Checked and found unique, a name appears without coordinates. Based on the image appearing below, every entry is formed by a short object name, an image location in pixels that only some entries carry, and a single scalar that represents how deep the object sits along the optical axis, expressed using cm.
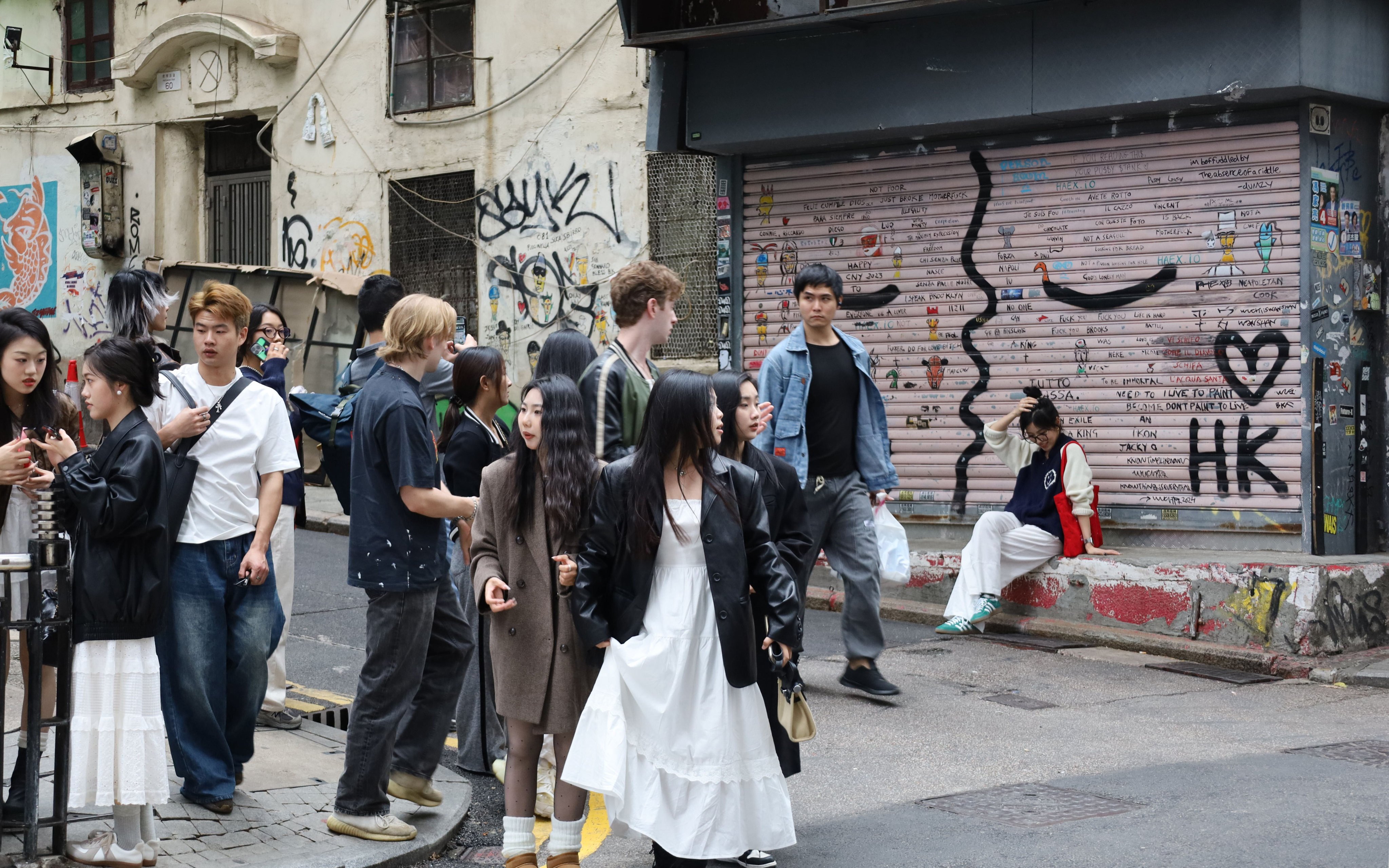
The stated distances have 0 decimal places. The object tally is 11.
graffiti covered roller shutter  904
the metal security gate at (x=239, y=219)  1781
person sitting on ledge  909
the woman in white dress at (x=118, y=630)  446
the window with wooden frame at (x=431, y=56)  1534
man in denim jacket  729
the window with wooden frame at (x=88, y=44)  1869
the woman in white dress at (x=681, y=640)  432
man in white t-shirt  507
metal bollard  438
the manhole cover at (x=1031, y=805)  525
